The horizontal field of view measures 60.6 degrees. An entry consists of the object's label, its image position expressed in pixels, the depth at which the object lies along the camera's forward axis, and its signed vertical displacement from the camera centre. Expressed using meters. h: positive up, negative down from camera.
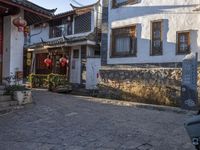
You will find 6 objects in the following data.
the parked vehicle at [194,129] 2.55 -0.79
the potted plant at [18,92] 6.35 -0.65
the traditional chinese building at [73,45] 11.32 +2.11
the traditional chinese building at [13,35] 6.69 +1.57
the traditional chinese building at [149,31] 7.68 +2.19
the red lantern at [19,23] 6.67 +2.02
